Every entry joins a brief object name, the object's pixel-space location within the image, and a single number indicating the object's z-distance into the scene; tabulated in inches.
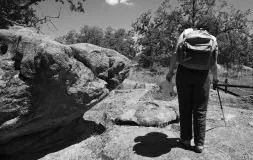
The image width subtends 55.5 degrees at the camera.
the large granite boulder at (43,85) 142.0
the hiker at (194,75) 130.7
